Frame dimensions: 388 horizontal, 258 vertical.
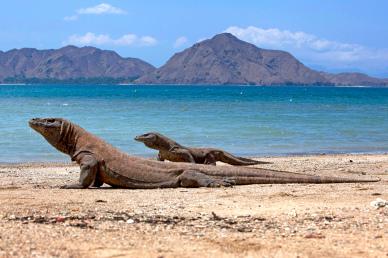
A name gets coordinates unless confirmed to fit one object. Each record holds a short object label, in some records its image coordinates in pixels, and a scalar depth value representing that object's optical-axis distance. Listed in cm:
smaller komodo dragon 1572
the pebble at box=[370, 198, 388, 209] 956
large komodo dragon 1253
